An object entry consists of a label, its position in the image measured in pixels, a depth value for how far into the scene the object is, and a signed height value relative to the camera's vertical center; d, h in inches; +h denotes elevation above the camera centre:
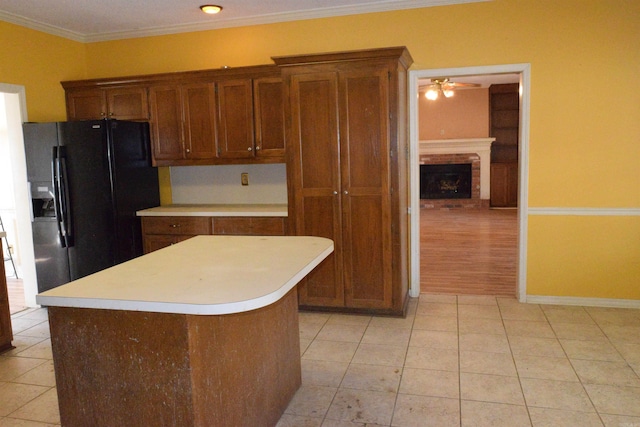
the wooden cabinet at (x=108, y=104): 177.9 +26.0
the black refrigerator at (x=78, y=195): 163.3 -7.1
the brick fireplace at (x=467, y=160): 408.2 +2.0
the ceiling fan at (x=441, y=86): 302.4 +49.6
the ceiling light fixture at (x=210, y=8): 158.6 +53.4
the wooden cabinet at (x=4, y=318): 134.3 -39.6
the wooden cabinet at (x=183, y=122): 171.6 +17.6
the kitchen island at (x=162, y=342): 67.1 -25.2
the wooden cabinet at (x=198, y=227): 163.6 -19.9
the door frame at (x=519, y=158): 156.7 +1.2
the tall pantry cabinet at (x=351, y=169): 143.6 -1.0
